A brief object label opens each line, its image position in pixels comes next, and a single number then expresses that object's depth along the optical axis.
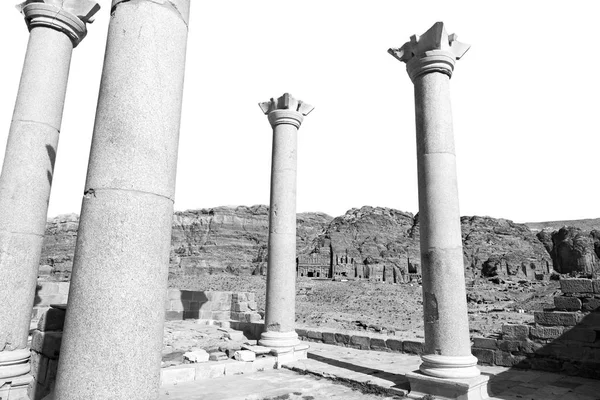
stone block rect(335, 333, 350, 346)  12.03
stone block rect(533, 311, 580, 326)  8.81
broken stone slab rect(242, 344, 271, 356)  9.38
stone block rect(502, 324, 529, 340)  9.30
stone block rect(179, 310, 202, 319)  16.81
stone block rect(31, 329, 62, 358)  5.54
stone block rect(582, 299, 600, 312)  8.69
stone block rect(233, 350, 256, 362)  8.80
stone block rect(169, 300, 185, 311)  16.56
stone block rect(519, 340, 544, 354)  9.05
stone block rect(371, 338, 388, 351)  11.21
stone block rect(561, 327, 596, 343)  8.42
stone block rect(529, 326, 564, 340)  8.92
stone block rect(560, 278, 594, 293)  8.95
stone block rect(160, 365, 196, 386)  7.41
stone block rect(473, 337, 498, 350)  9.64
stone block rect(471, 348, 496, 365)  9.59
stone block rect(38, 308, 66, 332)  5.98
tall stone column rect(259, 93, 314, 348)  10.03
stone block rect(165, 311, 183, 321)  16.28
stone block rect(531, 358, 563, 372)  8.72
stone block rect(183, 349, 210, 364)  8.88
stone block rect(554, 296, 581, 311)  9.00
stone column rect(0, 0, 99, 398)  6.27
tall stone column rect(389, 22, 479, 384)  6.58
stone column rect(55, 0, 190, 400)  2.87
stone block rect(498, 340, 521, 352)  9.30
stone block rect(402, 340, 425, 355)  10.51
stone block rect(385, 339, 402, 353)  10.94
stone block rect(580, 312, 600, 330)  8.46
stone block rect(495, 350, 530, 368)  9.18
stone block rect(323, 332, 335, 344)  12.52
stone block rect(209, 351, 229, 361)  9.12
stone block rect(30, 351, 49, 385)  5.80
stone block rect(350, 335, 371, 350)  11.51
